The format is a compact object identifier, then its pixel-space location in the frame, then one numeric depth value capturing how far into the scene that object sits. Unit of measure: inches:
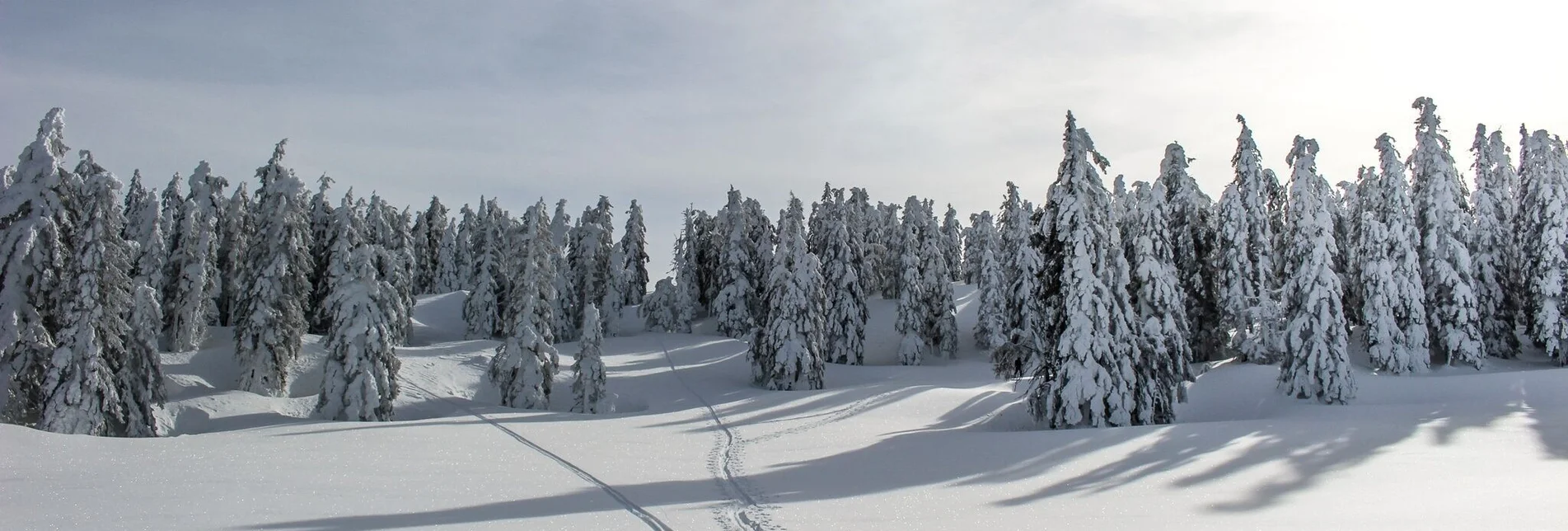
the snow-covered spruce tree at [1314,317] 1214.3
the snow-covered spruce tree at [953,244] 3289.9
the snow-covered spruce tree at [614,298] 2549.2
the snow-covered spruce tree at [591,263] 2625.5
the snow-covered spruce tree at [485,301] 2236.7
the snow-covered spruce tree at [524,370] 1493.6
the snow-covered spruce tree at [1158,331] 1081.4
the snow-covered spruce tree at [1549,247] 1503.4
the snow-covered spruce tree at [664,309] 2628.0
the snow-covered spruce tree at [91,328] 995.3
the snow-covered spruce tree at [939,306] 2247.8
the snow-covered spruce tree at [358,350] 1259.8
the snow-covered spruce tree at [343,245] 1282.0
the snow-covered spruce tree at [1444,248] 1475.1
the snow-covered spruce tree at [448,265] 3161.9
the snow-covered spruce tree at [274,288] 1374.3
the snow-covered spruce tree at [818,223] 2484.6
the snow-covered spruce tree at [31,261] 981.8
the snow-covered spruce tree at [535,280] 1519.4
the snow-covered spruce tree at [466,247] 3137.3
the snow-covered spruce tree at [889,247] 2581.7
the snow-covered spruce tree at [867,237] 2583.7
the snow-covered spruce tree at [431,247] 3243.1
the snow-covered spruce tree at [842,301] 2128.4
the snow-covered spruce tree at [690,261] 2807.6
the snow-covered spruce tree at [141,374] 1093.1
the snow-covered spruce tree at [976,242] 3216.0
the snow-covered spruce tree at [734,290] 2411.4
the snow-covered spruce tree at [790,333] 1744.6
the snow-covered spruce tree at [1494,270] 1590.8
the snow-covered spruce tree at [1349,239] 1567.4
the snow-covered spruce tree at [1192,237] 1596.9
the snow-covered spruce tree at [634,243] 2965.1
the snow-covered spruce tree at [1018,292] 1219.9
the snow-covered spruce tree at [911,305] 2148.1
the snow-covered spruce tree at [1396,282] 1428.4
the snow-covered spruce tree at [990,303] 2202.8
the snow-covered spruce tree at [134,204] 2091.5
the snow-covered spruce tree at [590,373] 1489.9
